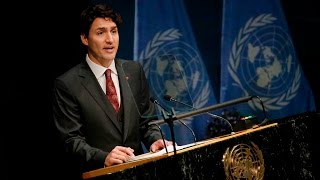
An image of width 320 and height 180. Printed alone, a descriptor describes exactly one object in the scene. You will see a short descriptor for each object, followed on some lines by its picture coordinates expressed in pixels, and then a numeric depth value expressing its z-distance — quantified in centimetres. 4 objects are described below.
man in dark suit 789
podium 742
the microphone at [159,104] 754
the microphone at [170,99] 762
